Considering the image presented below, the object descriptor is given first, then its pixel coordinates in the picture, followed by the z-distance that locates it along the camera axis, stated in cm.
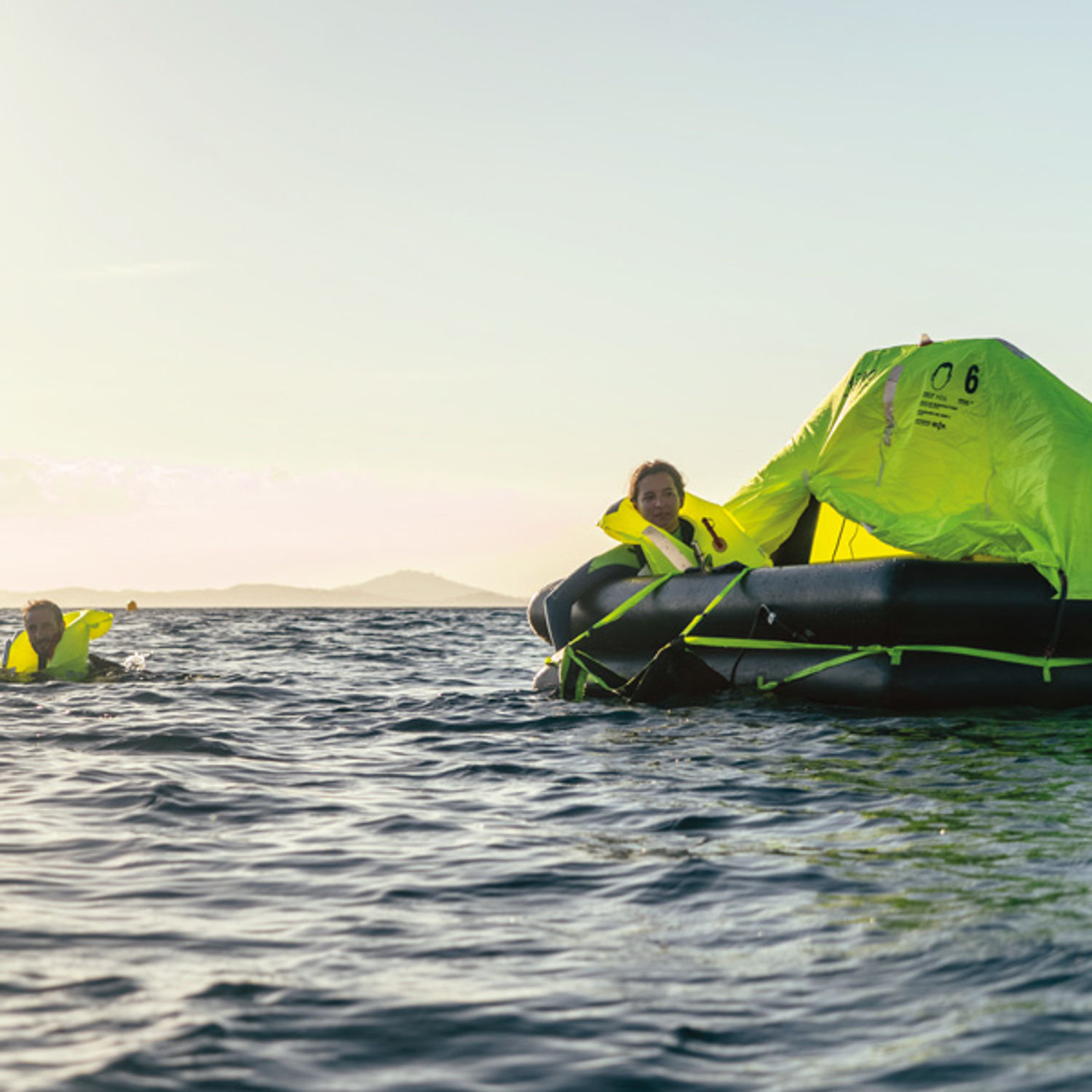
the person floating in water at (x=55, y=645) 1072
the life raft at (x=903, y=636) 686
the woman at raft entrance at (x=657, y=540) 849
